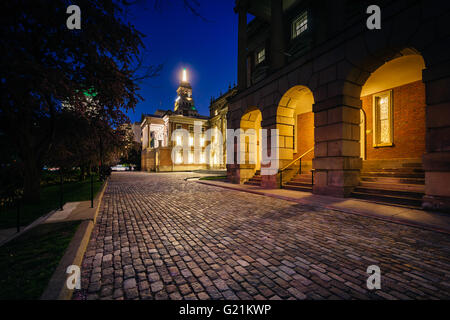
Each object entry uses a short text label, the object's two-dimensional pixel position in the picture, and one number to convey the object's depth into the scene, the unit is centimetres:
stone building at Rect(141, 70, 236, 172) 4703
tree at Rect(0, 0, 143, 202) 430
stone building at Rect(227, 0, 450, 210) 603
